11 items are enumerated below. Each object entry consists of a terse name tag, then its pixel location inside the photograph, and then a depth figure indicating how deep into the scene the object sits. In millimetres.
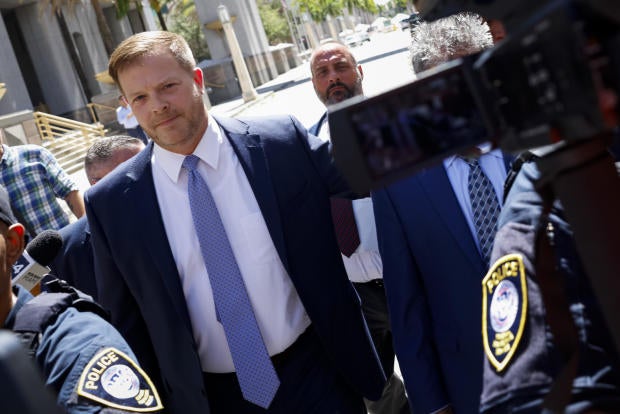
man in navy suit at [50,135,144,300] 3575
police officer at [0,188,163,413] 1717
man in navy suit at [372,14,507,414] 2383
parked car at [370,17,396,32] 83250
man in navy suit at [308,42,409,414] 3500
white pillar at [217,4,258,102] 29375
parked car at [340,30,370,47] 62222
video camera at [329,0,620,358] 829
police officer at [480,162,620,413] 1138
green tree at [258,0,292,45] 64188
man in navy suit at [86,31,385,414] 2727
